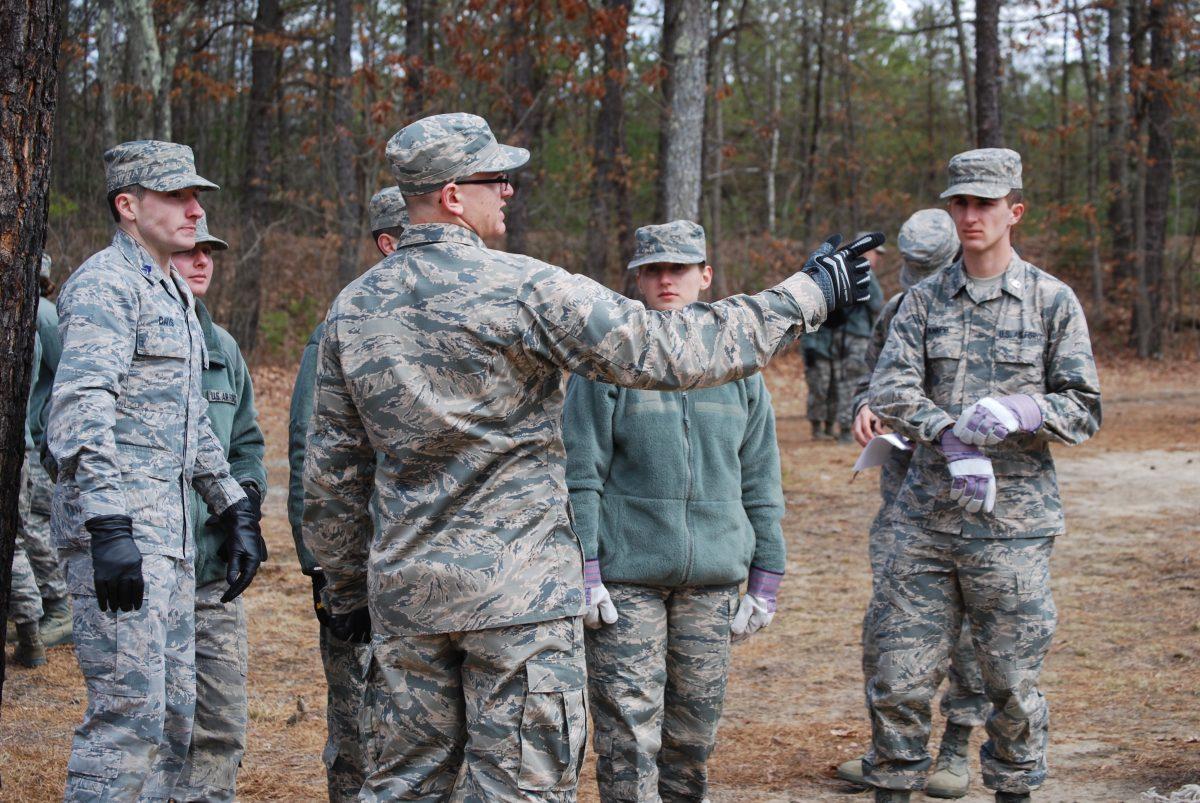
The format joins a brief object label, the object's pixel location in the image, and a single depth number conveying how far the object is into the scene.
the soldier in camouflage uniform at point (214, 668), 4.46
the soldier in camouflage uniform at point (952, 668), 5.15
